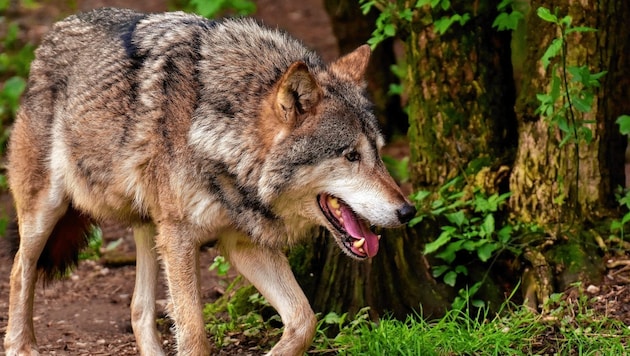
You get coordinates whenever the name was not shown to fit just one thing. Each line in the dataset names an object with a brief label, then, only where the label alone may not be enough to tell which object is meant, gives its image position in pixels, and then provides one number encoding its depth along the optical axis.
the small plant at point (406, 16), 11.03
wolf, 8.66
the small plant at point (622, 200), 9.80
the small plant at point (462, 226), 10.79
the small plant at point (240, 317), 10.87
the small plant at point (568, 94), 9.38
